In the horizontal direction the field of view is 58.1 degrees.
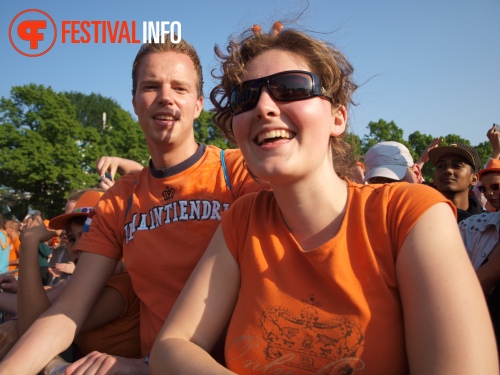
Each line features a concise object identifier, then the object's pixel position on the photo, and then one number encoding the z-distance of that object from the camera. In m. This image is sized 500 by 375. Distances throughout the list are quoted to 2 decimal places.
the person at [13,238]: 10.25
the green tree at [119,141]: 36.34
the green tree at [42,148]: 34.03
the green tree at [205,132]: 39.16
